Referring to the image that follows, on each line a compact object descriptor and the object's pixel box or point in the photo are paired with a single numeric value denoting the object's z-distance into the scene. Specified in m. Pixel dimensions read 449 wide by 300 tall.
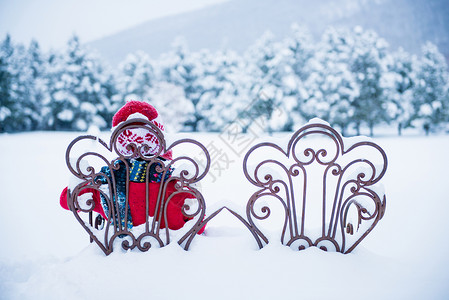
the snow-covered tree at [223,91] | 17.52
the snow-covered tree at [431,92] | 17.42
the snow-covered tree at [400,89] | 16.66
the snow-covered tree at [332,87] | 16.11
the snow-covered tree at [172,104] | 18.36
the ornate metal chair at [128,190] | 1.49
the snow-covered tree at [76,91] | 18.36
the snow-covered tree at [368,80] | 16.61
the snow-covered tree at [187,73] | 19.55
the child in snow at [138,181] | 1.59
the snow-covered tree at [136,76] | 19.78
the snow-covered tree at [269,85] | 15.98
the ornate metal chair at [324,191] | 1.47
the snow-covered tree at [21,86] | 18.27
